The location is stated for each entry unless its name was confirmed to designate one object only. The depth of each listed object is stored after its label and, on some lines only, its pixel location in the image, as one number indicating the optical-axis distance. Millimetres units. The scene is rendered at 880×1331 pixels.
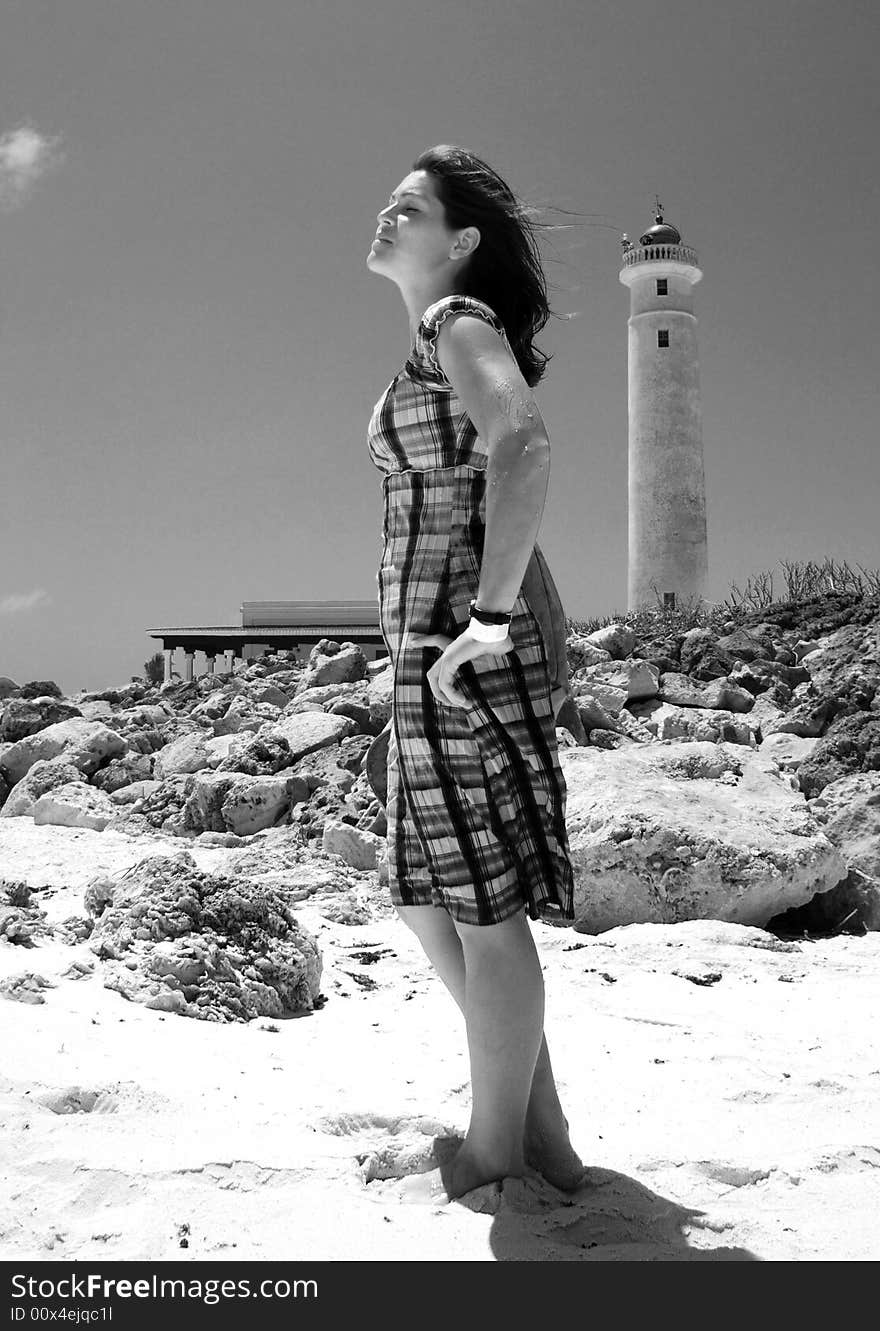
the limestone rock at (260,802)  5750
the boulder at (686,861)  3951
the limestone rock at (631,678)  7586
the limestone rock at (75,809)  6145
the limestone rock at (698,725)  6480
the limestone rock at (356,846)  4836
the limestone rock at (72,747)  7355
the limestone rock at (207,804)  5859
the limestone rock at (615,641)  9312
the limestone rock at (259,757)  6387
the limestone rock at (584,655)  8477
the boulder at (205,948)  2883
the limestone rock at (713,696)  7523
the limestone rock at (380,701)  6469
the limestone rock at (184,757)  6957
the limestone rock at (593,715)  6305
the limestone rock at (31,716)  8797
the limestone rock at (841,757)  5332
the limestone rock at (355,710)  6770
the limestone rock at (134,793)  6594
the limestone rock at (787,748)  6043
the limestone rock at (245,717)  7617
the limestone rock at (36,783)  6703
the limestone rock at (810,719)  6582
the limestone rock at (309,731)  6523
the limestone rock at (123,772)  7016
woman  1737
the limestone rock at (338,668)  9031
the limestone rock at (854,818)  4449
